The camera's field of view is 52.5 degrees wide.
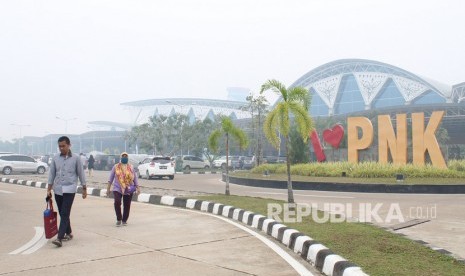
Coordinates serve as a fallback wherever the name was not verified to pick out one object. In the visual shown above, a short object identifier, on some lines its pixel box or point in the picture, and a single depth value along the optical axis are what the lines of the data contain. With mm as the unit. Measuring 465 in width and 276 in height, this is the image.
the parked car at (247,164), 46253
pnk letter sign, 21656
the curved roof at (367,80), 93375
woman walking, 8532
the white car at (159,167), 25688
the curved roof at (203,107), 145000
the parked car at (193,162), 41547
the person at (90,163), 27159
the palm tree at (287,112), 11117
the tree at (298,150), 28297
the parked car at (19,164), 31453
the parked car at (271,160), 49800
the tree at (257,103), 40781
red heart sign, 25672
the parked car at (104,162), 40750
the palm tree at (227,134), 13940
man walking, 6766
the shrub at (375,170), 19953
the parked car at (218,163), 48738
